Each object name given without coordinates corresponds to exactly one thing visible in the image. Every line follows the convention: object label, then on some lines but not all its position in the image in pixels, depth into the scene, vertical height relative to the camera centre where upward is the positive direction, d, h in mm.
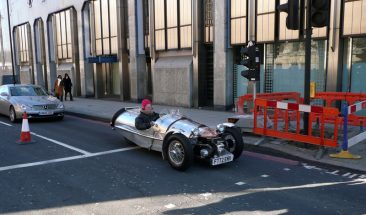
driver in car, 7363 -966
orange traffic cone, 8930 -1537
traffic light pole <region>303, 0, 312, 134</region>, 7469 +47
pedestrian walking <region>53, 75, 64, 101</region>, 20797 -890
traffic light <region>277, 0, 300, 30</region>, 7422 +1156
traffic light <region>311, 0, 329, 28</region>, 7201 +1142
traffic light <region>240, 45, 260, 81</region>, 9211 +197
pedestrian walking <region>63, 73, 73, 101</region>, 21016 -734
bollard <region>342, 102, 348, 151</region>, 6693 -956
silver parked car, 12508 -1050
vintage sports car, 6293 -1320
